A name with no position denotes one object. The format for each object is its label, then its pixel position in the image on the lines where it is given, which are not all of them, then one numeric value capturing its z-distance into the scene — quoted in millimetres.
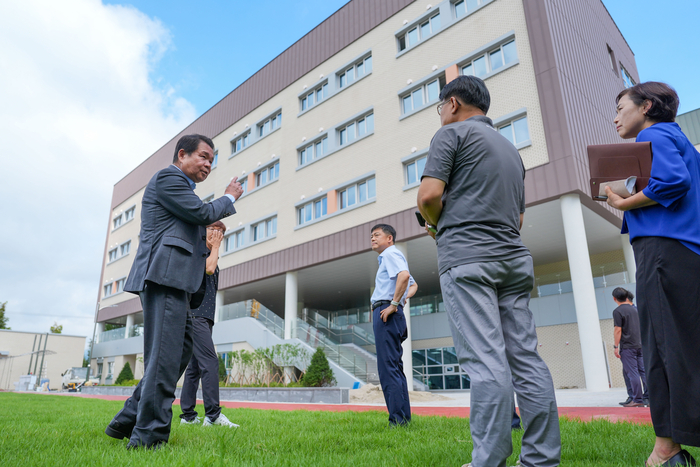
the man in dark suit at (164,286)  2756
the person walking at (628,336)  7262
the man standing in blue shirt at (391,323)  4125
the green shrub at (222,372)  18391
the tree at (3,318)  48219
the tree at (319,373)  14750
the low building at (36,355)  42219
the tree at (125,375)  26016
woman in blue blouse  2184
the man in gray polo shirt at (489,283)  1933
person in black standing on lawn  4574
